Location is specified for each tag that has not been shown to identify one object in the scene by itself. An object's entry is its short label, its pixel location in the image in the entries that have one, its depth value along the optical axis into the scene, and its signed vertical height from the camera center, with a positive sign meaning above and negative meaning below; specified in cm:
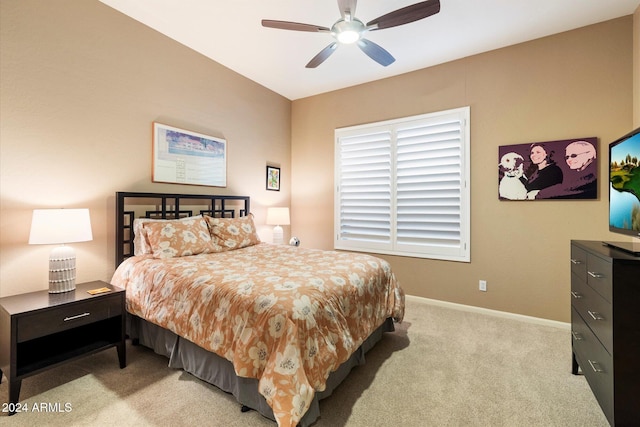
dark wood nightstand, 179 -79
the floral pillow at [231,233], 315 -23
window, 356 +35
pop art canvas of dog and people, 286 +45
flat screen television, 167 +15
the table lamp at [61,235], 203 -16
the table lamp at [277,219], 432 -10
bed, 154 -60
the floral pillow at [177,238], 263 -24
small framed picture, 458 +56
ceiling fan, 207 +150
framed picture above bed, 312 +66
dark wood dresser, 140 -62
